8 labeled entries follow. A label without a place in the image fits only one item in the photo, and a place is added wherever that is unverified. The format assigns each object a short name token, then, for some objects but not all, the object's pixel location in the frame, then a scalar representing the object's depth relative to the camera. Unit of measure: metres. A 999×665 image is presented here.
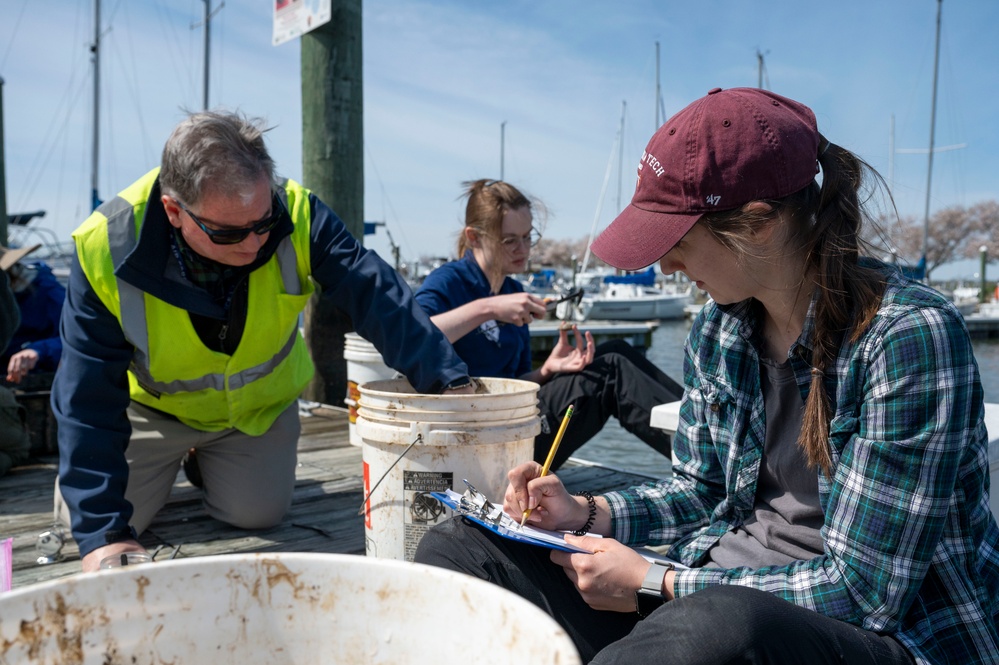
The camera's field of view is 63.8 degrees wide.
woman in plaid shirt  1.12
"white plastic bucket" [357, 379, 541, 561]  1.93
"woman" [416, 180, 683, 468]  2.77
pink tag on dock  1.43
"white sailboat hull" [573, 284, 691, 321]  25.08
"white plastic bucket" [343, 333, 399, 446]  3.81
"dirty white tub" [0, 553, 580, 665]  0.89
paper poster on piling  4.25
